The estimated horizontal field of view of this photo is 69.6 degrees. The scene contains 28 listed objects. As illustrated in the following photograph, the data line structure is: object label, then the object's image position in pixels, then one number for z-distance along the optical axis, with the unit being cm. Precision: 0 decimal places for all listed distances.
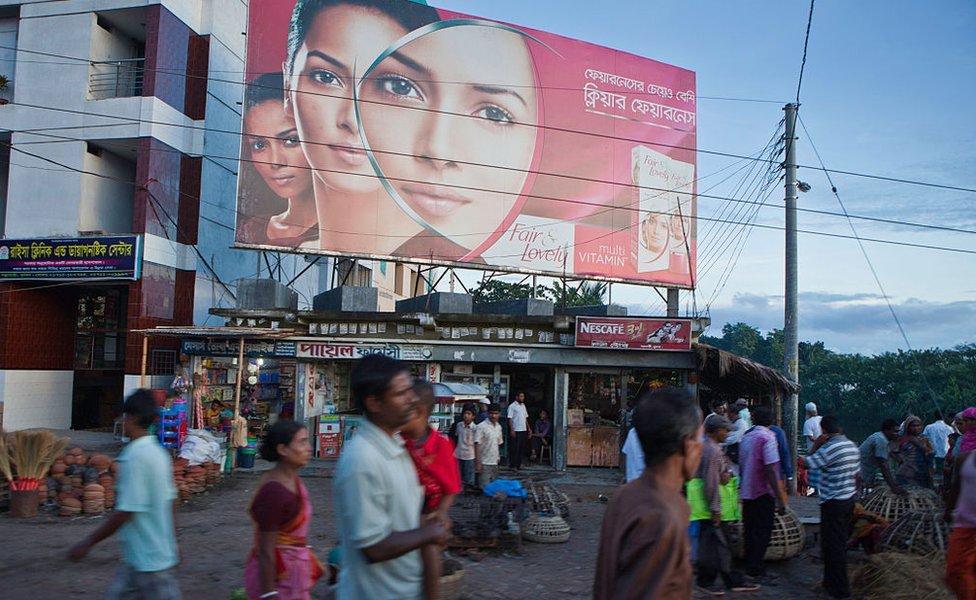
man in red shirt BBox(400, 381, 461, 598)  361
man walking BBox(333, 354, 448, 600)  229
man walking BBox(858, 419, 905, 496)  834
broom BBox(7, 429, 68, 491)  936
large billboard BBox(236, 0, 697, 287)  1705
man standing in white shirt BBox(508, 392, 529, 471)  1416
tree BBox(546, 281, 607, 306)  3386
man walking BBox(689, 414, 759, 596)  603
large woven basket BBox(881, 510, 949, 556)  645
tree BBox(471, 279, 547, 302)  3531
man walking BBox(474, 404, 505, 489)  1125
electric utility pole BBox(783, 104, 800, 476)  1278
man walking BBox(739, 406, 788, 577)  630
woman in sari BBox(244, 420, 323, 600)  348
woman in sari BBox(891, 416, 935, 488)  929
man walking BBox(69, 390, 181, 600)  356
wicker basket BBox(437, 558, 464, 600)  583
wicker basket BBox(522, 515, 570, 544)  845
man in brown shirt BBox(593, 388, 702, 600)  212
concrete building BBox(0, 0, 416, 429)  1659
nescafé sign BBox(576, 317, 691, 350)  1455
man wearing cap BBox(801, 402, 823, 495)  1267
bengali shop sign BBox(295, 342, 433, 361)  1499
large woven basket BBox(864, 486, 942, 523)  721
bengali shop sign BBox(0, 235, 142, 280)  1600
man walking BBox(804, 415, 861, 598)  590
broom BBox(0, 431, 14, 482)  933
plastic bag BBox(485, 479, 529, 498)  817
